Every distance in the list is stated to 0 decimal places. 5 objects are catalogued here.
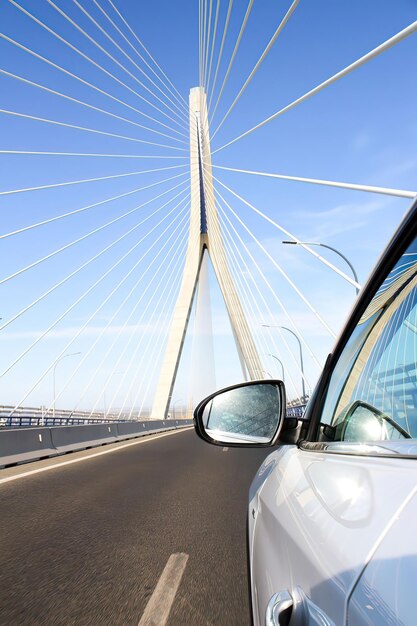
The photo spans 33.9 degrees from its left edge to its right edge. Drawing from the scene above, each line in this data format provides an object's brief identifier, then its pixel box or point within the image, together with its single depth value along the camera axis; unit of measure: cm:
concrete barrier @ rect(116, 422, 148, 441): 2610
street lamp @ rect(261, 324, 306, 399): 4524
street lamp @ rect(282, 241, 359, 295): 2664
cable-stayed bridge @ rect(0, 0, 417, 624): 390
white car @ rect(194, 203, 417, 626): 112
